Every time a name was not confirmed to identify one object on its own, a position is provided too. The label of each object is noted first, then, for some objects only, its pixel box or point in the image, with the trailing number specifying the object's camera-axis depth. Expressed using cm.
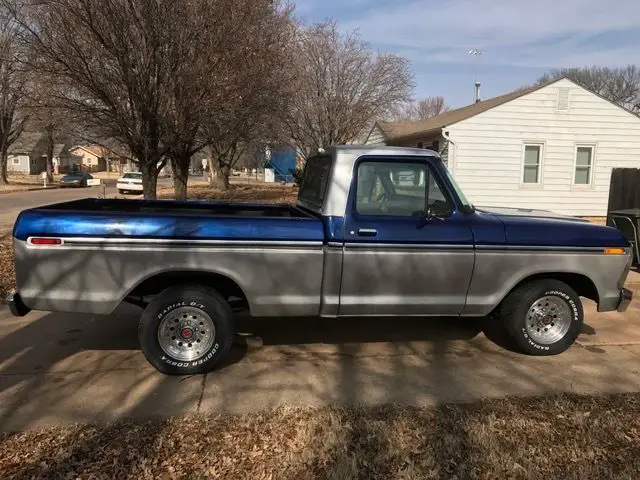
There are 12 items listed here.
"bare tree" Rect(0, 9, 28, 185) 1022
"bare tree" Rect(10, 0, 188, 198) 893
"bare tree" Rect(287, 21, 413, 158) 2258
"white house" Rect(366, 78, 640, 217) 1608
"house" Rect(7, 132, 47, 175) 6950
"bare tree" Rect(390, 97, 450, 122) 6981
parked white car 3266
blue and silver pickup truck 411
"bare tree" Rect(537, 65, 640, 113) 5894
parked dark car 4477
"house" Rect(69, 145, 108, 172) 10828
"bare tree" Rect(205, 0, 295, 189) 997
